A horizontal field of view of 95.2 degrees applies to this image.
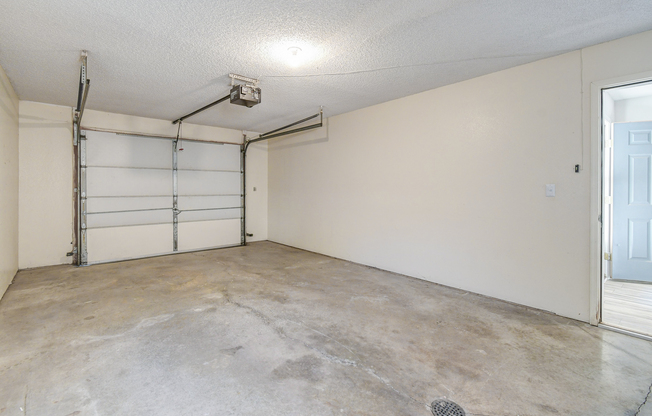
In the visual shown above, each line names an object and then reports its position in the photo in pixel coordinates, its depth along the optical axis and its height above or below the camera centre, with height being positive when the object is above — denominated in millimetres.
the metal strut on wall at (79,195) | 5066 +128
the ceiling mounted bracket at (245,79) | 3595 +1528
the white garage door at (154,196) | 5285 +129
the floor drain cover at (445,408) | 1697 -1207
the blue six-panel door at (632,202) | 4031 -10
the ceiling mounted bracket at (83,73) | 3060 +1442
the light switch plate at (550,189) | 3066 +128
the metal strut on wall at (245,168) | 6822 +825
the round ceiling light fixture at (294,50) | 2892 +1500
